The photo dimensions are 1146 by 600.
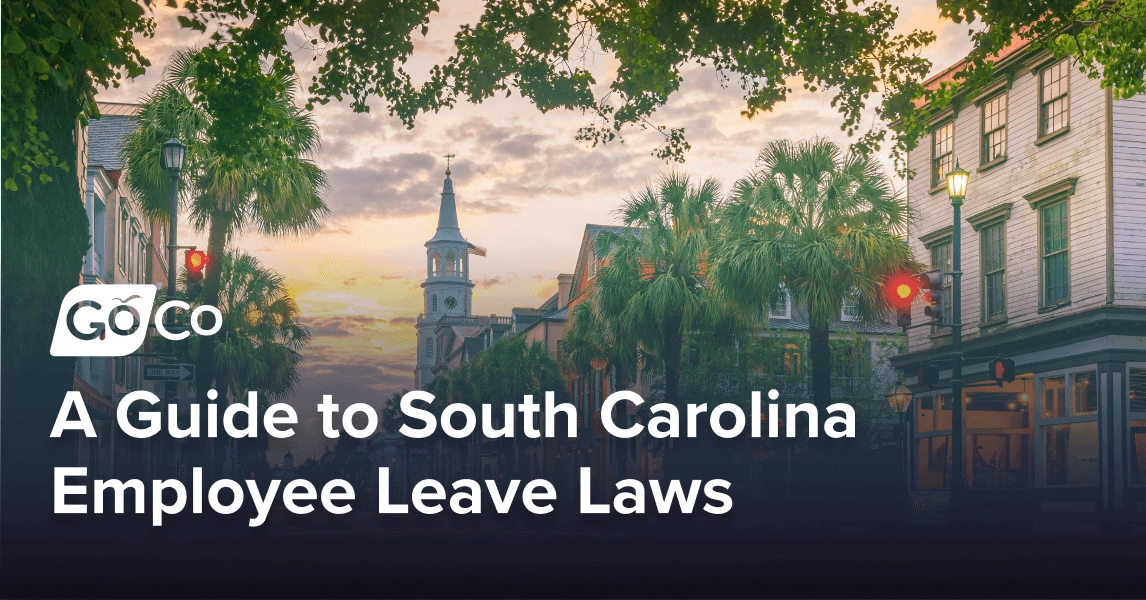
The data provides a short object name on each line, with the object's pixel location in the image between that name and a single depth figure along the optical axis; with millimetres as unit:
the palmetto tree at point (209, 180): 28328
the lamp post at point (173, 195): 22984
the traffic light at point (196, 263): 19625
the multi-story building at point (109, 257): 37969
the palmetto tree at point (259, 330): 45156
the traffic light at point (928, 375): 21938
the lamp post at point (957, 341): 22359
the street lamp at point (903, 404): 28734
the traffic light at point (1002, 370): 21203
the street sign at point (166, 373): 20922
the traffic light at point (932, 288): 19203
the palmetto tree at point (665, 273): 37219
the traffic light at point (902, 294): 18797
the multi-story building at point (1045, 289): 25172
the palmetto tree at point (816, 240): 29391
